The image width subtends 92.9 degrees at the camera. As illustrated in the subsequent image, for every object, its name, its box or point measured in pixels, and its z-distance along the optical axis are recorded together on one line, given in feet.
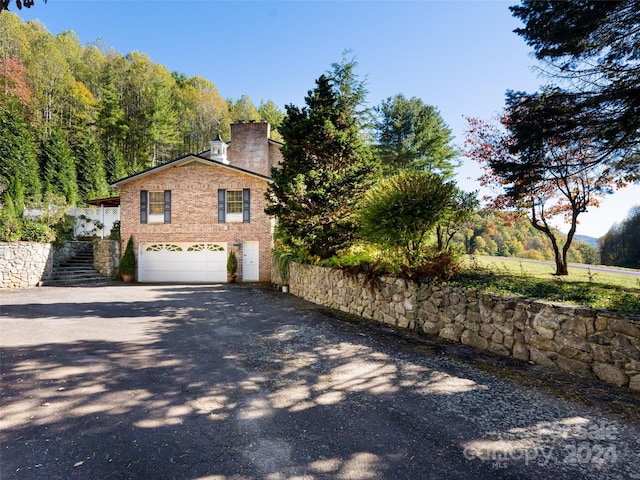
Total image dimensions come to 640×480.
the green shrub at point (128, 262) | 51.01
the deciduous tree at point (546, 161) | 18.93
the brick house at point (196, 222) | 52.44
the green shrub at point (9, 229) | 43.42
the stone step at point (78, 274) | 47.19
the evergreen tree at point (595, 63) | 15.99
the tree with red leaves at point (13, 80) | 79.66
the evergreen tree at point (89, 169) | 88.07
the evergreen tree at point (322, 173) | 32.63
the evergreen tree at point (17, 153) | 67.67
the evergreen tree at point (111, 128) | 101.24
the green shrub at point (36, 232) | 45.78
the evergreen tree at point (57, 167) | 77.77
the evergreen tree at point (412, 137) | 82.94
